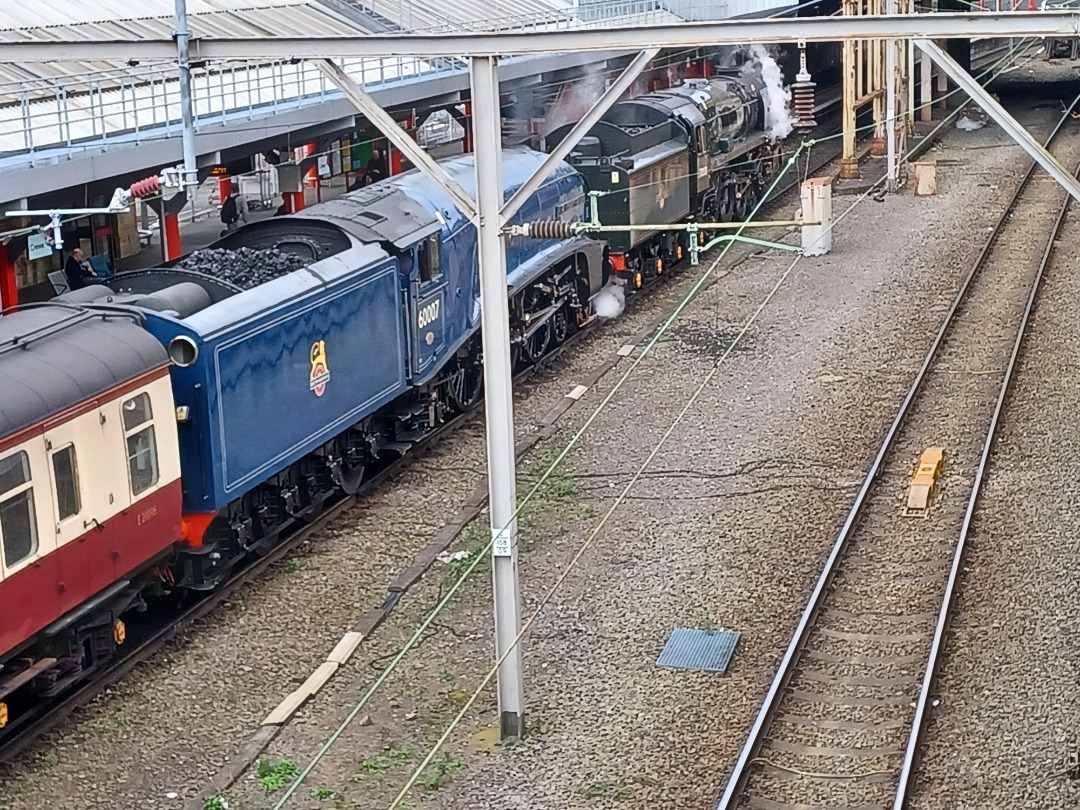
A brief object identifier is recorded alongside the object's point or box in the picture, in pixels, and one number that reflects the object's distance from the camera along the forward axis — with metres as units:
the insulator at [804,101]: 22.28
